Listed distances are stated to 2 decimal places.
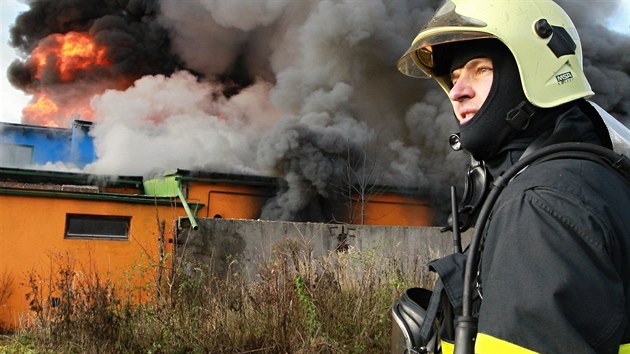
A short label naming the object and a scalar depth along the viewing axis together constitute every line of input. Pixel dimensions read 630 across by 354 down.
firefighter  1.02
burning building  15.50
